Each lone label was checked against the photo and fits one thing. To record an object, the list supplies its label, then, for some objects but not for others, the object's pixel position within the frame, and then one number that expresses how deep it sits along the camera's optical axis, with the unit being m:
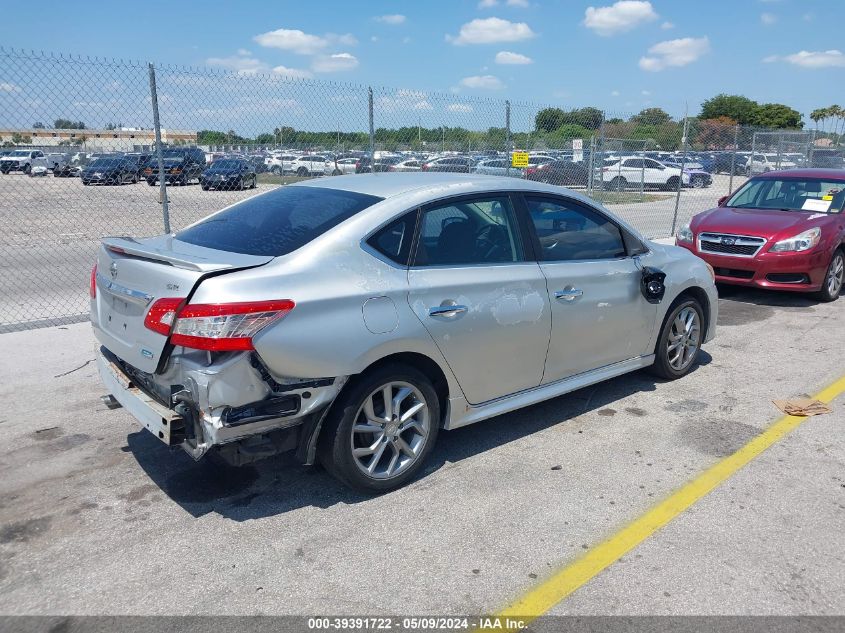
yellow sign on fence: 11.06
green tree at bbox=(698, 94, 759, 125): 87.62
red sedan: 8.36
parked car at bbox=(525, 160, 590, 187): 16.20
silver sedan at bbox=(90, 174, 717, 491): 3.22
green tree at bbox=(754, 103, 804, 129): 86.56
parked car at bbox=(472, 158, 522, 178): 12.20
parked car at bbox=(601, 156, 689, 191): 21.42
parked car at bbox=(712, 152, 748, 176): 22.39
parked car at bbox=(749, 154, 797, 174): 20.39
